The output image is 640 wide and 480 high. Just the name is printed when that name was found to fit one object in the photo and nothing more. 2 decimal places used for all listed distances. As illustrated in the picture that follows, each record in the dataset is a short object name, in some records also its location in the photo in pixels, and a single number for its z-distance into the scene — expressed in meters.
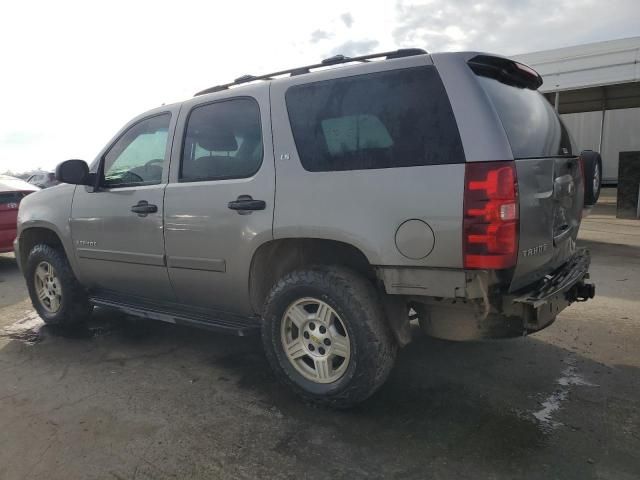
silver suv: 2.54
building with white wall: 9.73
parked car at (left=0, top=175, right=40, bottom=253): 7.59
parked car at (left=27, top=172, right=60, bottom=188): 20.90
